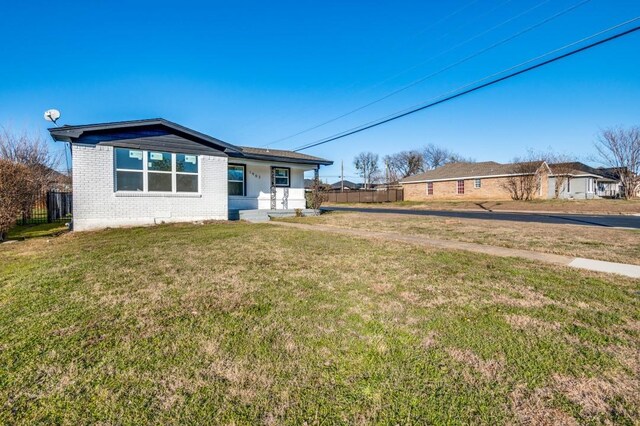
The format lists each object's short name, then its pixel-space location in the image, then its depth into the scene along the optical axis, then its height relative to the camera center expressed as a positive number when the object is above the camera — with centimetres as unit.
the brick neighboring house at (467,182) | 3244 +238
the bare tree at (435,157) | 7400 +1071
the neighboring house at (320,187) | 1750 +90
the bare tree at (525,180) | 3064 +215
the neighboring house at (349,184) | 8112 +483
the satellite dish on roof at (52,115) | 1147 +330
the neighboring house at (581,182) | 3150 +234
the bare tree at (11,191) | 846 +35
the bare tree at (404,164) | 7231 +910
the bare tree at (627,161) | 3206 +419
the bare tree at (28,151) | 1723 +303
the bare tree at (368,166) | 7894 +929
